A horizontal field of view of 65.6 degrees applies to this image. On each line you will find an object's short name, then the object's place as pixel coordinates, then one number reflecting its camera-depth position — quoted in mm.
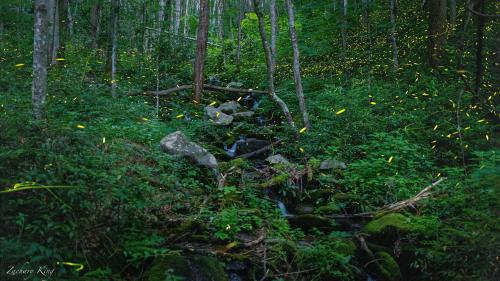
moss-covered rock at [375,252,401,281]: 5582
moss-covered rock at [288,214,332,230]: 6766
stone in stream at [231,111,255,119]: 13523
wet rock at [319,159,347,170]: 8688
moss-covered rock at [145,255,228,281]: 4312
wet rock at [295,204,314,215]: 7508
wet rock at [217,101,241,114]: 14008
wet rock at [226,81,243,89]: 18031
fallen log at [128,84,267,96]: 13205
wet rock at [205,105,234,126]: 12460
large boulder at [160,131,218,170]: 7523
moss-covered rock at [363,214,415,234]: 6010
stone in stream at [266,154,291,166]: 9156
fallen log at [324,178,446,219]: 6691
